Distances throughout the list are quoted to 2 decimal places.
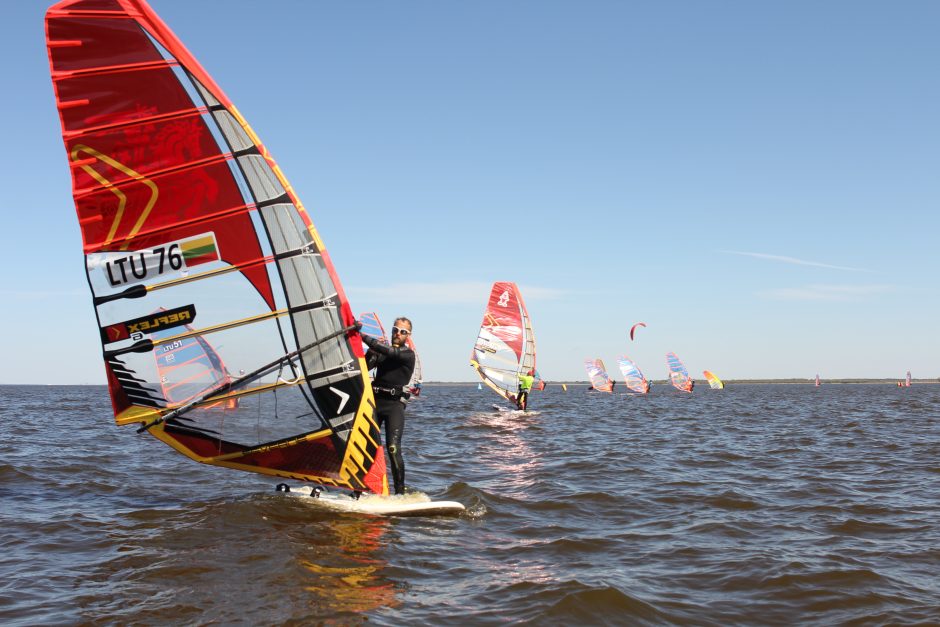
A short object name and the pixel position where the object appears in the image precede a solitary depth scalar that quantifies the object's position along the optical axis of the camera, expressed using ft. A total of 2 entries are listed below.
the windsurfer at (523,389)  88.69
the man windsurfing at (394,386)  25.55
